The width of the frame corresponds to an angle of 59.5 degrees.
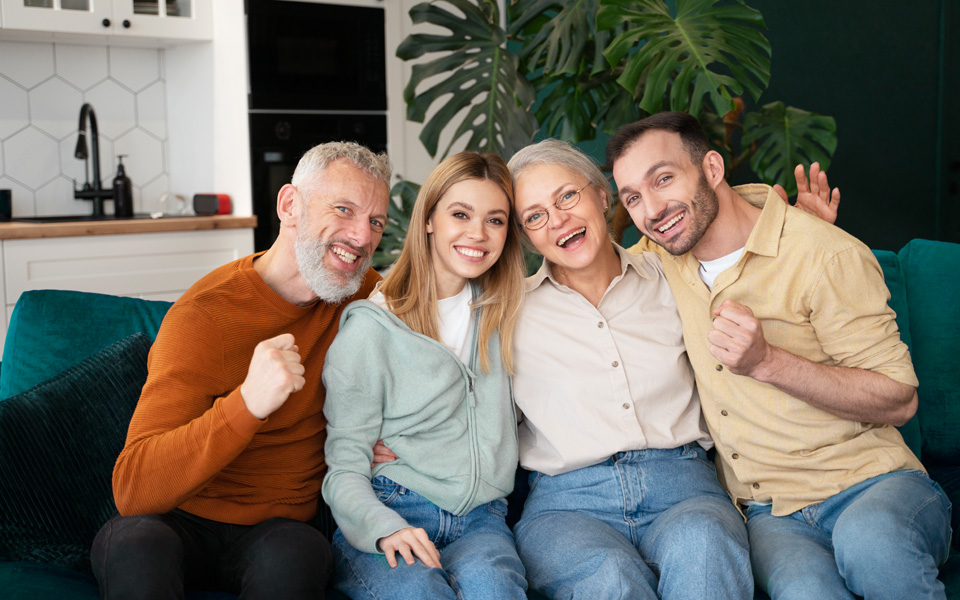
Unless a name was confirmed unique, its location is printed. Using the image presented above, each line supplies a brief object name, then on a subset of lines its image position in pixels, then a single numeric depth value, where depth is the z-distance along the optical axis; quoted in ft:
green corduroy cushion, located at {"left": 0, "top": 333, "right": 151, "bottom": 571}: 5.13
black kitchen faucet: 12.63
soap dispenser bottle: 12.75
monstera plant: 8.58
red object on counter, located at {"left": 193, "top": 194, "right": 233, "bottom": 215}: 12.98
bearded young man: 5.23
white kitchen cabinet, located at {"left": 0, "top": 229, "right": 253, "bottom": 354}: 11.08
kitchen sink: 12.34
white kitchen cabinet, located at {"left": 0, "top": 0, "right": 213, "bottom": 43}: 11.71
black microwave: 12.86
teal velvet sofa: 5.12
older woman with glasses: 5.65
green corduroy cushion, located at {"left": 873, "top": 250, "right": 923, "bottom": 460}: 6.81
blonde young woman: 5.12
